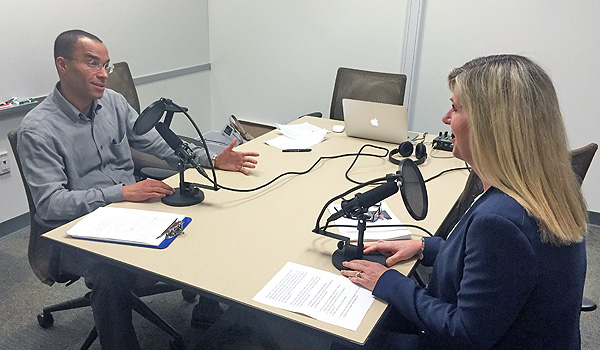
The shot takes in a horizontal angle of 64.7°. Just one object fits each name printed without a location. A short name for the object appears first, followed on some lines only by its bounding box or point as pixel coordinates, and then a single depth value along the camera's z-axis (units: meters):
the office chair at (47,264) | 1.68
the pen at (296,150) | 2.30
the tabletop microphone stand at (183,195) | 1.67
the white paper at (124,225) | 1.41
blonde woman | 0.95
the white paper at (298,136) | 2.41
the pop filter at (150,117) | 1.57
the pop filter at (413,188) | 1.19
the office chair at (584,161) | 1.61
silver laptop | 2.32
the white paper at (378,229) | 1.46
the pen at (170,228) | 1.44
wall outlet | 2.71
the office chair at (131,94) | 2.38
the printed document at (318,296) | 1.12
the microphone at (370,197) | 1.26
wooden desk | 1.23
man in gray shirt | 1.57
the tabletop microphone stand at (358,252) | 1.30
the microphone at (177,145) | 1.67
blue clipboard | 1.39
